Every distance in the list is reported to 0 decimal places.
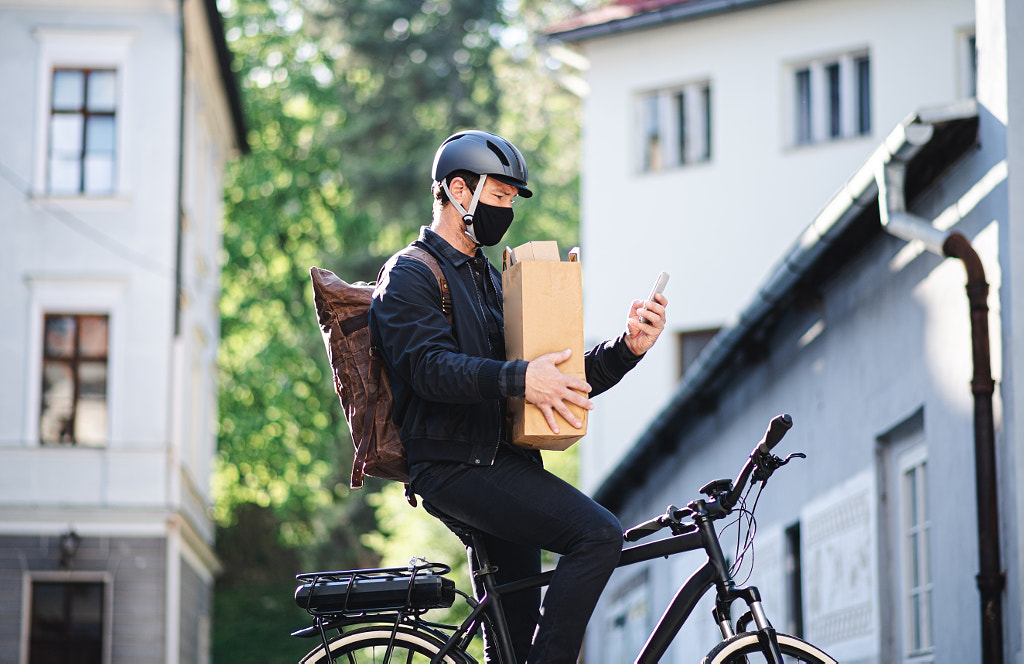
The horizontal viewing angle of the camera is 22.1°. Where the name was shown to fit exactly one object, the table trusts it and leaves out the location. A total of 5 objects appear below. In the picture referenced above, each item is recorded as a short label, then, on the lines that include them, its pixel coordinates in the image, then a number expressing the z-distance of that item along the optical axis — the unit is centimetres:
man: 796
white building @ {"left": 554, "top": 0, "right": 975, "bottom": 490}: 3619
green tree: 5763
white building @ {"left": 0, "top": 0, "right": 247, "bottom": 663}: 3897
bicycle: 799
